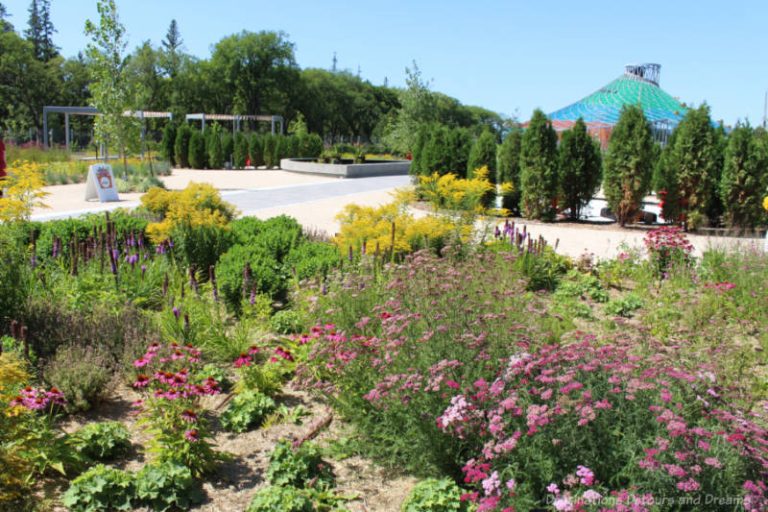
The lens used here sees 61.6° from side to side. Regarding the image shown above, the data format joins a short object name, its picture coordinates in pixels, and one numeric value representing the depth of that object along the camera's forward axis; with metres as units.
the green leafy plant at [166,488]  3.09
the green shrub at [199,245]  6.95
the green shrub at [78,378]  4.00
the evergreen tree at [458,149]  15.47
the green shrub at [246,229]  7.22
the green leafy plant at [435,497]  2.98
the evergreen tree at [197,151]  28.30
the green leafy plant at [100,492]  3.01
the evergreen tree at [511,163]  13.76
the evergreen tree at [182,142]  28.55
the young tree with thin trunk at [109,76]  19.16
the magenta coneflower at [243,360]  4.00
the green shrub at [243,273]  5.78
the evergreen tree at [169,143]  28.97
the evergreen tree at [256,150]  29.58
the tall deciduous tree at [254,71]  59.72
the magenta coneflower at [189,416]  3.31
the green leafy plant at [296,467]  3.31
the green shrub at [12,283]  4.99
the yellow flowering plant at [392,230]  6.62
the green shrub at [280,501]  2.94
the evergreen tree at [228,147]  28.95
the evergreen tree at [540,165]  12.85
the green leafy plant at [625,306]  6.14
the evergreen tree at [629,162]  12.03
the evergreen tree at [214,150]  28.42
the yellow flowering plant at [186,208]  7.06
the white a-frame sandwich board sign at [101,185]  15.28
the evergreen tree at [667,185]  12.21
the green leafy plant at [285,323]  5.51
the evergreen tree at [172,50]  62.53
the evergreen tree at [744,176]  11.60
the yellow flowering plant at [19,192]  6.51
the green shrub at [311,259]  6.13
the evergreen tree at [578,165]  12.91
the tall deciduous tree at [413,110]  27.11
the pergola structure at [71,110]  30.88
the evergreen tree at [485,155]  14.27
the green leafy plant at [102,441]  3.47
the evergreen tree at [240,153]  29.06
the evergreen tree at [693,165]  11.83
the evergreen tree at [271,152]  29.94
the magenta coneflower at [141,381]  3.43
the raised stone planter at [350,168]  25.03
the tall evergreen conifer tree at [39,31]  65.81
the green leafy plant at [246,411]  3.96
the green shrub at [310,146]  31.44
